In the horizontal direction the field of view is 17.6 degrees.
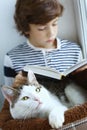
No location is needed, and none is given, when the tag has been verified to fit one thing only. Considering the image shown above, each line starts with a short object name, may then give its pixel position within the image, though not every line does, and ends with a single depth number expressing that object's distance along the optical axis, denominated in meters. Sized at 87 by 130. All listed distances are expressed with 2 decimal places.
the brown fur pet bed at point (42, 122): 0.92
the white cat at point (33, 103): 0.94
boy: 1.12
